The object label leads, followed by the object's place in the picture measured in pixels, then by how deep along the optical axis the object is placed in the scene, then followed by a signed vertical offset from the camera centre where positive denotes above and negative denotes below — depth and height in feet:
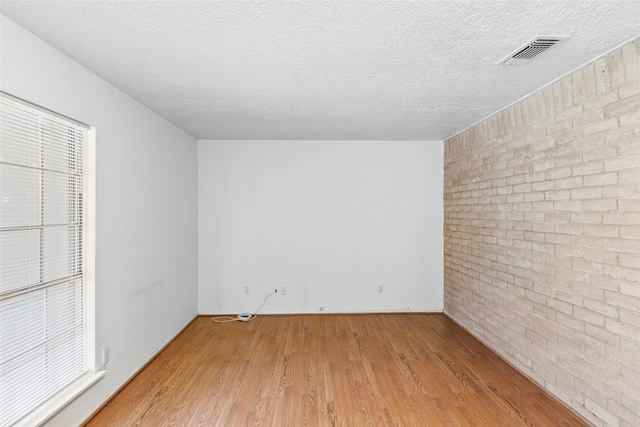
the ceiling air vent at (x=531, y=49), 6.16 +3.44
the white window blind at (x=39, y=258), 5.77 -0.91
